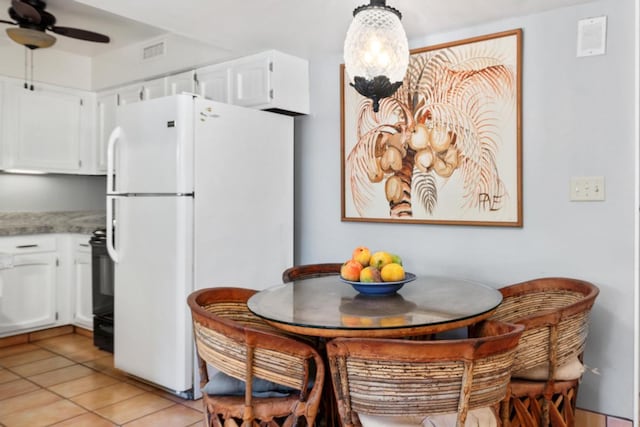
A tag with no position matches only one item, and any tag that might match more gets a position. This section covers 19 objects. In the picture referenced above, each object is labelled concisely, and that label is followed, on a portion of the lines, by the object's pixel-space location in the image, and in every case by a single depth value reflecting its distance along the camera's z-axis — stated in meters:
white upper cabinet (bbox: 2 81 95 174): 4.04
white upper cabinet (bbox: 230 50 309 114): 3.13
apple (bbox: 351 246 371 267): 2.06
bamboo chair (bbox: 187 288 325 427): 1.53
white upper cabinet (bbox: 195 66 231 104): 3.36
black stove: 3.68
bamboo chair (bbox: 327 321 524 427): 1.28
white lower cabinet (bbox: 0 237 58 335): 3.76
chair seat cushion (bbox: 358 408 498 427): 1.42
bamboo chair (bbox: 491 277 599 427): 1.77
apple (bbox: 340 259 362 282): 2.00
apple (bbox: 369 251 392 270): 2.02
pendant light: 1.82
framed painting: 2.53
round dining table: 1.57
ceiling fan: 3.05
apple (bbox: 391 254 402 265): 2.05
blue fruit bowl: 1.95
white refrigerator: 2.73
